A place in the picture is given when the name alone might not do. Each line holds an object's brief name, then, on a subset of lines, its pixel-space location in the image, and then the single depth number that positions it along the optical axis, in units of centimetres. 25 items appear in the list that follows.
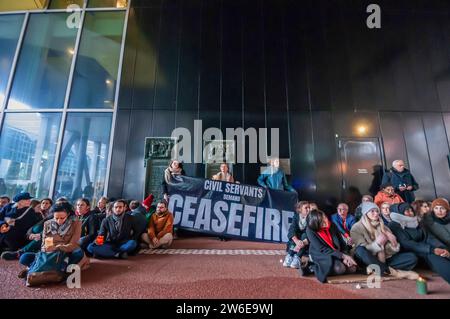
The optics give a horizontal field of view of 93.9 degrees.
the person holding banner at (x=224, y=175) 471
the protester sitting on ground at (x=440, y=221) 275
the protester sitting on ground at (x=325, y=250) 239
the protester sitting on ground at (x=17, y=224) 322
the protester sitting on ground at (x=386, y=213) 313
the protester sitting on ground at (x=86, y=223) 326
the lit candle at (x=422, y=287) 205
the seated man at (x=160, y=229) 366
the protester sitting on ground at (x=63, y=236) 236
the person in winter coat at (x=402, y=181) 451
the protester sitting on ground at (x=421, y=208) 311
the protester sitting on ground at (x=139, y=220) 354
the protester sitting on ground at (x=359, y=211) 407
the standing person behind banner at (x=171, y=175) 443
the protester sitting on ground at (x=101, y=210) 351
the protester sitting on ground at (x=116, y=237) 312
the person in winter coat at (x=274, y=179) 479
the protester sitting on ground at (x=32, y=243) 302
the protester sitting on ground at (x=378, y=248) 253
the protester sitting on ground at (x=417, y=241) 240
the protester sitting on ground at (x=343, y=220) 362
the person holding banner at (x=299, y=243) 276
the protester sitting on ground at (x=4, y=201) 386
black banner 414
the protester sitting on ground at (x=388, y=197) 406
